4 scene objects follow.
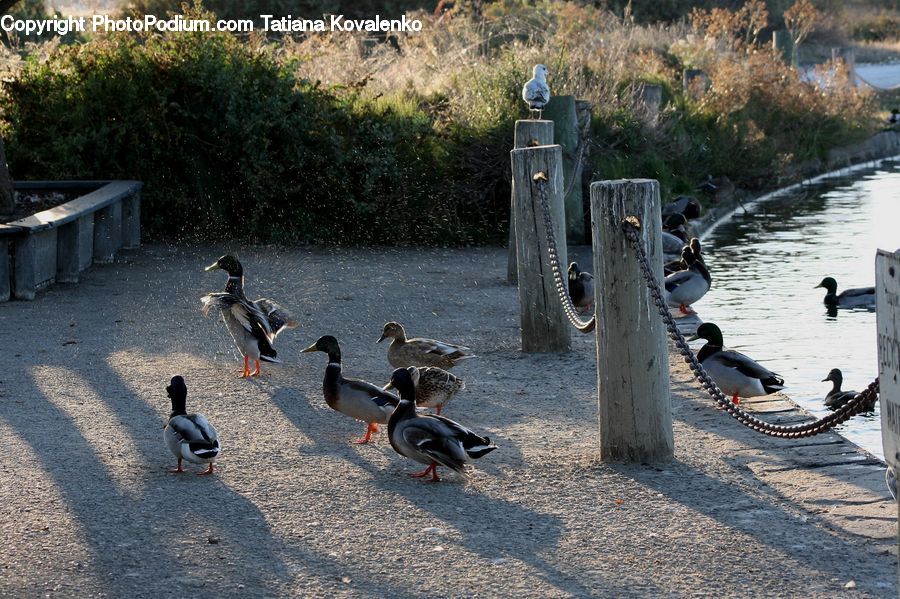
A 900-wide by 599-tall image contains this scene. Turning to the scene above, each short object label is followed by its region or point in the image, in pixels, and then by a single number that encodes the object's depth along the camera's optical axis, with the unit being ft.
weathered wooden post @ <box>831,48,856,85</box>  102.31
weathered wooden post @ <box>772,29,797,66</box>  94.53
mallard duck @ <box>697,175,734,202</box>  63.67
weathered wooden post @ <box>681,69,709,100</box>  73.05
